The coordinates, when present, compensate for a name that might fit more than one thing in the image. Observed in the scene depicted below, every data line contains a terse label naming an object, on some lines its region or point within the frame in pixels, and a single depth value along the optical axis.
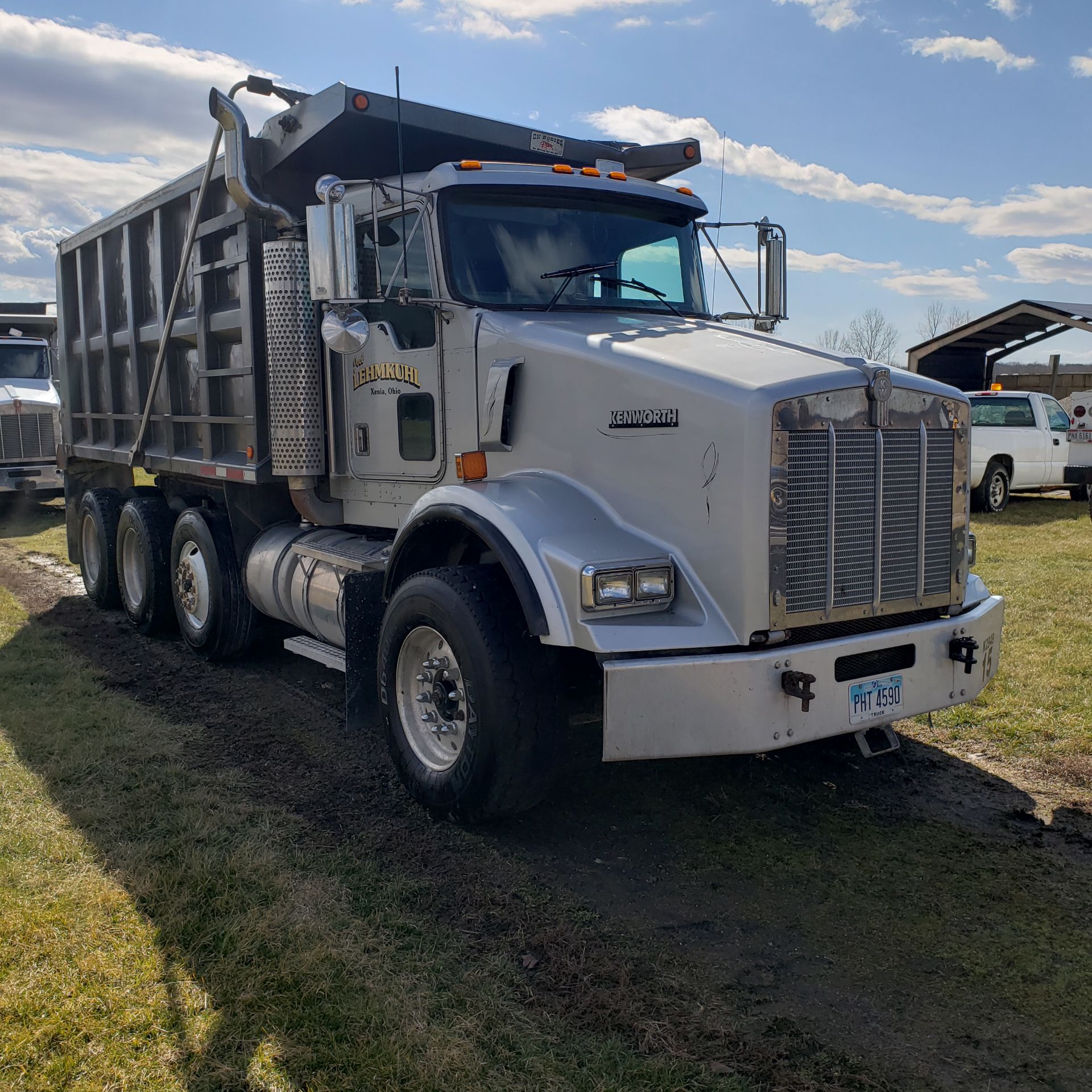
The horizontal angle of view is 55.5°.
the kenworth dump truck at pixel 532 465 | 4.00
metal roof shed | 21.23
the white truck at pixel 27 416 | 16.84
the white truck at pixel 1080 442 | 16.88
